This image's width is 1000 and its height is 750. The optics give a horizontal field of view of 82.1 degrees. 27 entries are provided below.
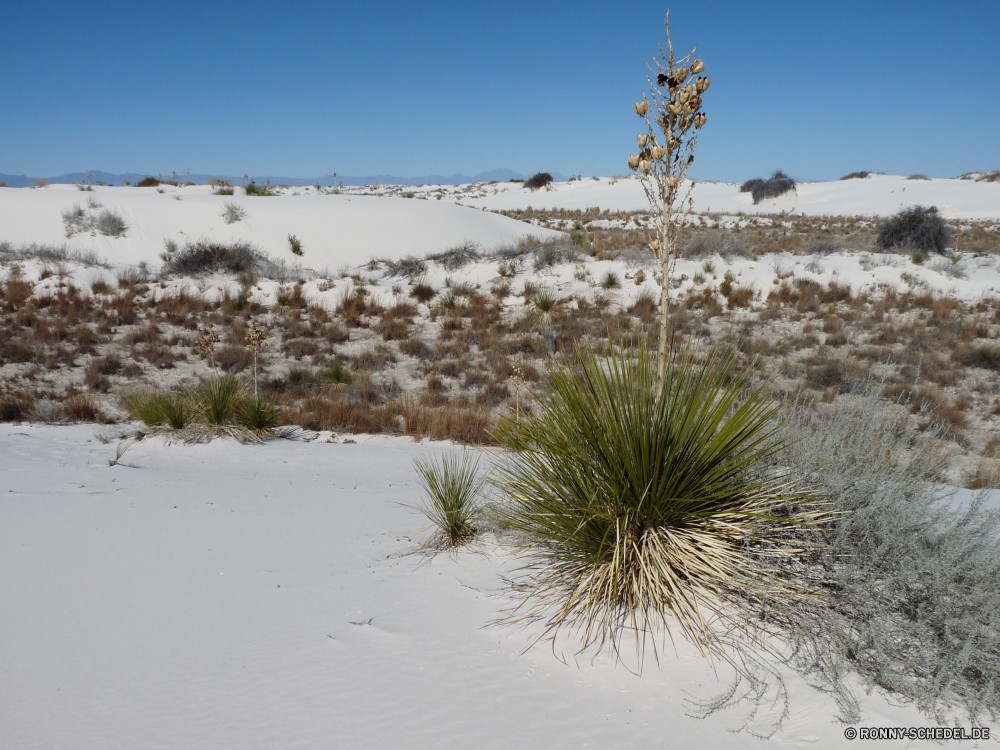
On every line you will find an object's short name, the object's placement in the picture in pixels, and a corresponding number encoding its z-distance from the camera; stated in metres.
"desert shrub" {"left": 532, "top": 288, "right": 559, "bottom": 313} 13.50
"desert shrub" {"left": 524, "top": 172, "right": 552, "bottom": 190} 50.69
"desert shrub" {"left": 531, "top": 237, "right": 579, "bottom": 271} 16.81
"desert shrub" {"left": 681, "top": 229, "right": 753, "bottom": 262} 17.72
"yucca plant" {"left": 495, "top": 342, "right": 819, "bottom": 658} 2.55
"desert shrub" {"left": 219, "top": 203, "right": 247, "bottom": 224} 19.52
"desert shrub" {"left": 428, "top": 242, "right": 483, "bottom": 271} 17.66
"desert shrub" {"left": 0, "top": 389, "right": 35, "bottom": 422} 7.31
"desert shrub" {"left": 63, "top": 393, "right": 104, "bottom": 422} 7.40
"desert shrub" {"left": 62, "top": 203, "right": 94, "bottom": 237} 18.59
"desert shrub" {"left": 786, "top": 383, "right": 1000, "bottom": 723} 2.07
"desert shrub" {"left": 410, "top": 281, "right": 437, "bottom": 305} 15.08
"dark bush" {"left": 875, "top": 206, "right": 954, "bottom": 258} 19.23
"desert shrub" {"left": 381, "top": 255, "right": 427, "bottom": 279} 17.28
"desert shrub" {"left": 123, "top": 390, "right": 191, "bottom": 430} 6.29
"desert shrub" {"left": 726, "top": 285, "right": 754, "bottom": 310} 14.05
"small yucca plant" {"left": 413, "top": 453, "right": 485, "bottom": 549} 3.73
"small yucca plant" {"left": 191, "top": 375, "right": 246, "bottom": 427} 6.43
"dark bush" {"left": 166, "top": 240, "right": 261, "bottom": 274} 16.52
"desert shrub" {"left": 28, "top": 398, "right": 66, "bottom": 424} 7.13
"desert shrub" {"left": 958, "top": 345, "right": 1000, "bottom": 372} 9.67
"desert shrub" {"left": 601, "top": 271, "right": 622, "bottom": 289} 14.99
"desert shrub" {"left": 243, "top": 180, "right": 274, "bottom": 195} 24.84
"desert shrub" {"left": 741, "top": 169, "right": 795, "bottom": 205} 43.19
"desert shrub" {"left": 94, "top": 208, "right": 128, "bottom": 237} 18.59
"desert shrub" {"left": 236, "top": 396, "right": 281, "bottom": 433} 6.62
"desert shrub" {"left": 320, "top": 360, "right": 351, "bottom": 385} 9.56
